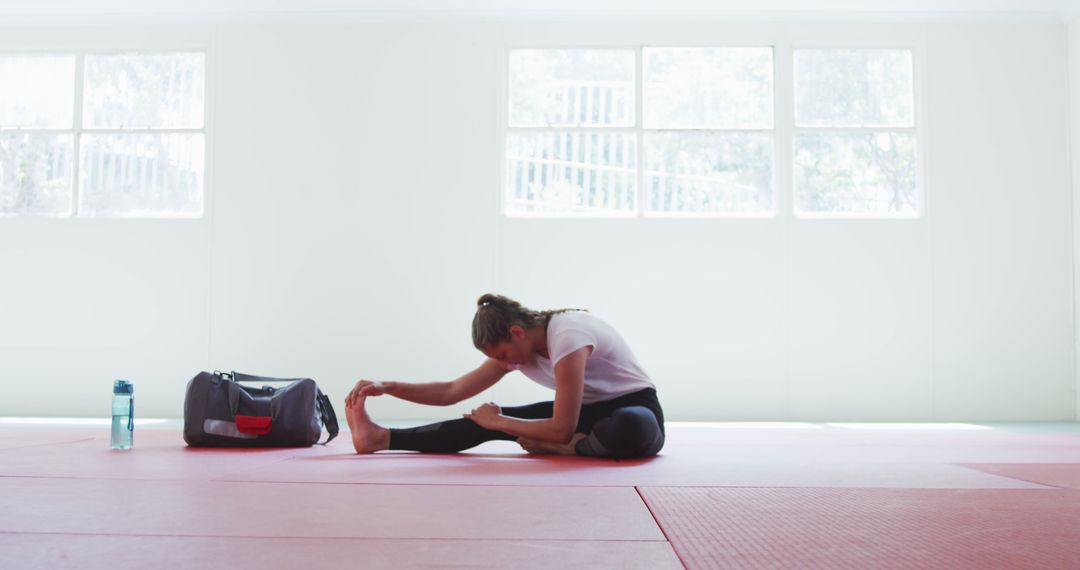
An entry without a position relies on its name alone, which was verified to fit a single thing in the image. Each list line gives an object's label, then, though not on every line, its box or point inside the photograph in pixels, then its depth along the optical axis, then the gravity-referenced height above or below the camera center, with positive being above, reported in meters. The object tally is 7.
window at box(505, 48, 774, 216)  7.19 +1.43
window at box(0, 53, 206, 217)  7.38 +1.46
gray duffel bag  3.86 -0.42
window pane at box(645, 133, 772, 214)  7.19 +1.17
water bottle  3.66 -0.41
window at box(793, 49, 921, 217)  7.18 +1.41
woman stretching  3.19 -0.29
